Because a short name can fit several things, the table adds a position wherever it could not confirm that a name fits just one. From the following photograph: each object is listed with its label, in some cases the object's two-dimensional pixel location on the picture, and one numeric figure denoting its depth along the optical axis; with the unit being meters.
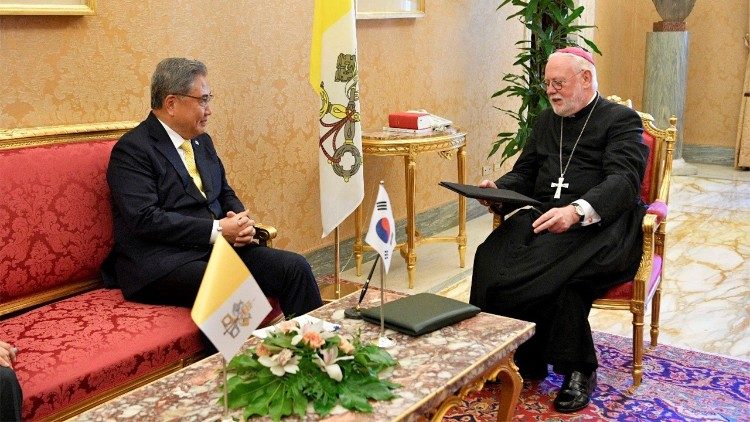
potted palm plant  5.73
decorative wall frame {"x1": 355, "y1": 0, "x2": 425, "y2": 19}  5.12
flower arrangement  2.18
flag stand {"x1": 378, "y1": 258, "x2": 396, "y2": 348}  2.62
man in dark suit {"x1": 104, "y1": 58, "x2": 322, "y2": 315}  3.25
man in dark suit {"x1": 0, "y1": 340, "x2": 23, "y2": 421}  2.37
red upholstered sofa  2.67
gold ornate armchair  3.48
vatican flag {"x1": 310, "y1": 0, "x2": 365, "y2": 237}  4.18
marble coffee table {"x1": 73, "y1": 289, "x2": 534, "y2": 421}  2.21
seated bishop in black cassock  3.45
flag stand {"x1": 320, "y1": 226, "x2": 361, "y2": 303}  4.54
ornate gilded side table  4.79
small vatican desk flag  1.93
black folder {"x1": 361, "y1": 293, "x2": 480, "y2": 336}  2.72
